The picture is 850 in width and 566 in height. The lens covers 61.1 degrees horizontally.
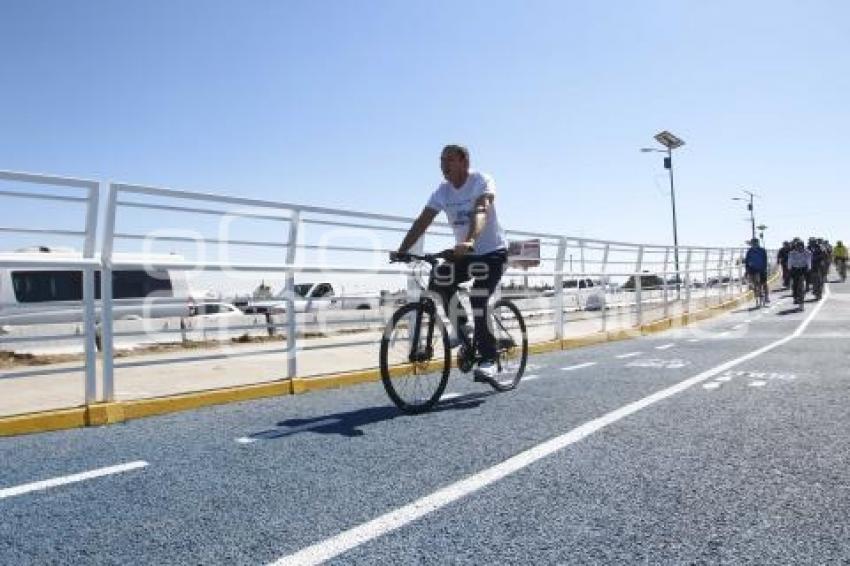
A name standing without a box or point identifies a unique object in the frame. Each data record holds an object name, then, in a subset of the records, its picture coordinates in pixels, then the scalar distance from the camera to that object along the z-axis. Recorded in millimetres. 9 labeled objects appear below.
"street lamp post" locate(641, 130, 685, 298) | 40956
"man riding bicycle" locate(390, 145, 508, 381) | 5867
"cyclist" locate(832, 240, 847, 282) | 35094
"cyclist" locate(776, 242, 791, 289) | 29859
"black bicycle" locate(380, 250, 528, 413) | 5492
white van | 16094
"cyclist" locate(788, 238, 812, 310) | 21469
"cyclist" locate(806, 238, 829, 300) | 24172
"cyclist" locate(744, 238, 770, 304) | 22297
